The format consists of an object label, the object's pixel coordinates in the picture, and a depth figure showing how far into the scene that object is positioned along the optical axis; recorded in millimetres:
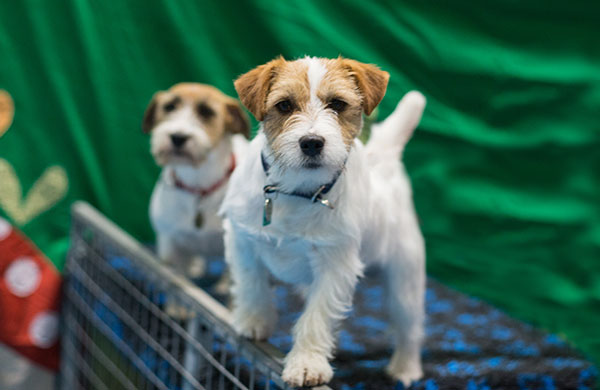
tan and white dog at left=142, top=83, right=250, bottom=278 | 2389
